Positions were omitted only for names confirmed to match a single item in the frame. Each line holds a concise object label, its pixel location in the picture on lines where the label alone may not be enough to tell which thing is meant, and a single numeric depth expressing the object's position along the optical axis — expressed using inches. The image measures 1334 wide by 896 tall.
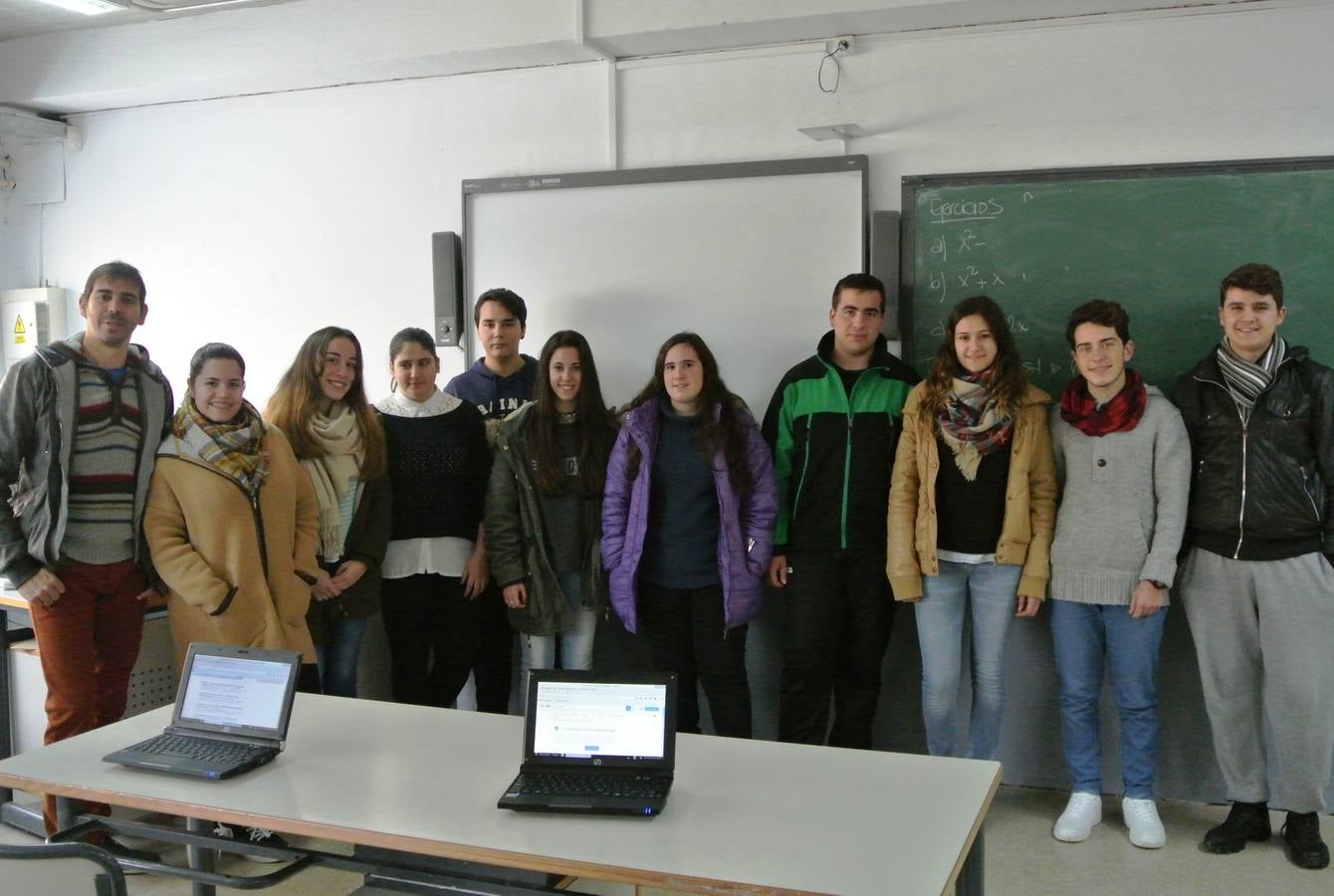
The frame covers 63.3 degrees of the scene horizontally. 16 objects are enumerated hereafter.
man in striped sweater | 117.6
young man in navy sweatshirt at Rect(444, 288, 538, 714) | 146.6
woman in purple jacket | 133.0
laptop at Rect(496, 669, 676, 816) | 75.5
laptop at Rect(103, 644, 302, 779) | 81.2
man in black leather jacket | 121.2
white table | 64.6
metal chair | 58.4
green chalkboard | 135.8
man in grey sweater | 124.4
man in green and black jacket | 135.9
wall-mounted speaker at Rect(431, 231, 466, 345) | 173.8
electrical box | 203.9
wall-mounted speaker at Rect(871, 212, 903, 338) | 149.4
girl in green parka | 136.9
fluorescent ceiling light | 171.9
